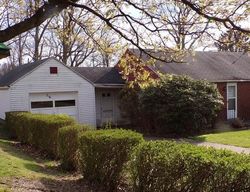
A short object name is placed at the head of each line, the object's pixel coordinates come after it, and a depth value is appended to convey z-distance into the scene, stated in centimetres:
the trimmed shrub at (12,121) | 1170
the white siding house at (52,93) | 1391
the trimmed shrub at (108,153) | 540
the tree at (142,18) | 460
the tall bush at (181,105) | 1232
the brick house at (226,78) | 1537
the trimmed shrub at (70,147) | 706
